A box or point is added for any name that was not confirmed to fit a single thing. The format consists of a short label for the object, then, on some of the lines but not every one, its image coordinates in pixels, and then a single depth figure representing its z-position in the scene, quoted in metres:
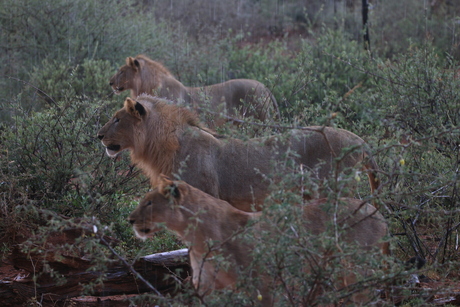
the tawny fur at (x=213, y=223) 8.66
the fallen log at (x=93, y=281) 11.05
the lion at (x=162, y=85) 22.81
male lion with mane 12.22
